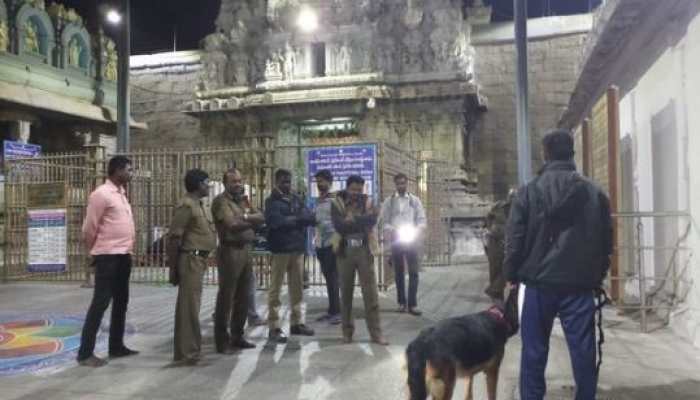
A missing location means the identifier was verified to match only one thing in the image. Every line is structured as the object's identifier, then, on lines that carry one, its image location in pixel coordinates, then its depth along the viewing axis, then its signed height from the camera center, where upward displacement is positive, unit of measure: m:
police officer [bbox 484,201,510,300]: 7.79 -0.36
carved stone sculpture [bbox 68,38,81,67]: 20.19 +5.79
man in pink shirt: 5.64 -0.31
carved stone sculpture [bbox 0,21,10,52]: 17.31 +5.44
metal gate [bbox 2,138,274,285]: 11.23 +0.45
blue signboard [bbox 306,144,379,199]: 10.38 +0.98
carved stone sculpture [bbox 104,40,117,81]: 21.70 +5.90
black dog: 3.45 -0.80
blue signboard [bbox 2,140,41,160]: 14.34 +1.83
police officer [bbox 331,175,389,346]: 6.19 -0.32
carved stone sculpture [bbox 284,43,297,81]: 22.19 +5.86
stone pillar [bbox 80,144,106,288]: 11.27 +1.02
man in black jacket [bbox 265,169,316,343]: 6.43 -0.25
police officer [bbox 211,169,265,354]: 5.91 -0.36
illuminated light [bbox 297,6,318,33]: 21.78 +7.28
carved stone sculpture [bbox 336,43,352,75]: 21.38 +5.76
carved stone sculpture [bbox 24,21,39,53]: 18.36 +5.78
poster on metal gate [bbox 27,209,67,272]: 11.62 -0.35
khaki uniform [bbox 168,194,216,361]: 5.50 -0.50
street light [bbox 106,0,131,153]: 12.09 +2.72
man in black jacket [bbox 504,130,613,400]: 3.57 -0.26
